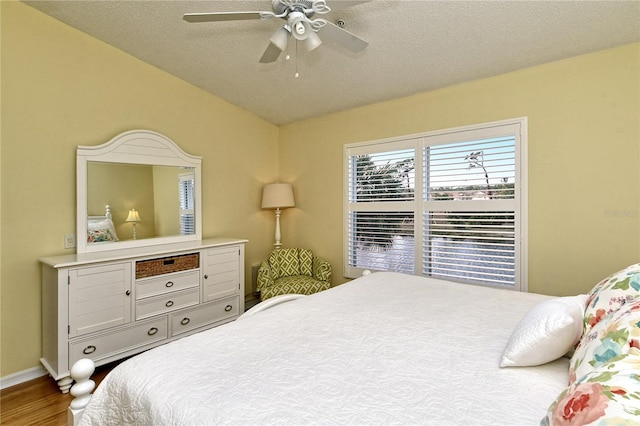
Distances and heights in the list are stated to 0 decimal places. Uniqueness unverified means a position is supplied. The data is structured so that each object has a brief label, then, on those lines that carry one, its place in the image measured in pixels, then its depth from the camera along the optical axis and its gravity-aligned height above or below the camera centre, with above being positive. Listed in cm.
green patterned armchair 337 -72
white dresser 229 -71
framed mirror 272 +18
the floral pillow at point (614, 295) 105 -29
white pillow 108 -44
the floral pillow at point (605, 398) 58 -37
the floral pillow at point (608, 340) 80 -34
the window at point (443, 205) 274 +5
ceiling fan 168 +102
